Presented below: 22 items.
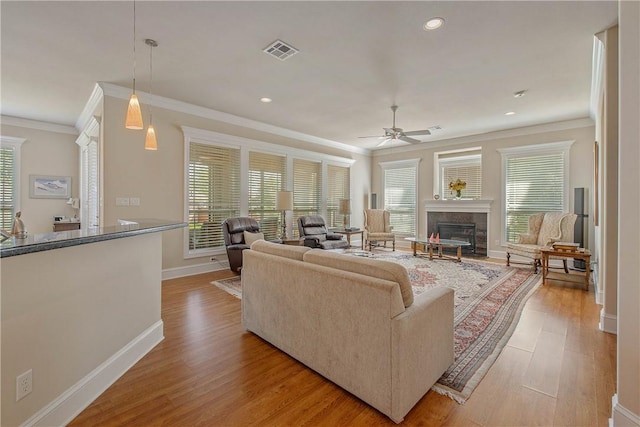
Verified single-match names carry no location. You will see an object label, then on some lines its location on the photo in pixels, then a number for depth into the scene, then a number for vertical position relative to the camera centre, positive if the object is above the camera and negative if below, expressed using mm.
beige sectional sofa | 1585 -699
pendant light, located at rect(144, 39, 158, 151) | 2901 +882
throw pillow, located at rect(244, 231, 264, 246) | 4750 -401
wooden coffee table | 5656 -623
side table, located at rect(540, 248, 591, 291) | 4047 -723
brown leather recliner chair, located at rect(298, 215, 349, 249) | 5965 -484
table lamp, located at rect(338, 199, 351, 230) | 7473 +142
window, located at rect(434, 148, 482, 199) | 6953 +1046
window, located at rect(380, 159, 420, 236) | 7859 +530
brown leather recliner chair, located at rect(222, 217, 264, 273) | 4691 -388
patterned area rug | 2066 -1082
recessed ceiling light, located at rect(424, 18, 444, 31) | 2545 +1689
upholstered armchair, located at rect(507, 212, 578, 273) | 4977 -388
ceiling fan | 4754 +1315
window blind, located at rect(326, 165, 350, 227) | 7574 +595
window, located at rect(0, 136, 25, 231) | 5320 +627
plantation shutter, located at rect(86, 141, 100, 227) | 4521 +427
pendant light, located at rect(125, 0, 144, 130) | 2338 +787
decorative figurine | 1706 -93
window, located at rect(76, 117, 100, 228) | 4465 +678
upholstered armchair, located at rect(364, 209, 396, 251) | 7578 -223
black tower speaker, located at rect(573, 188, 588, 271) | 5176 -119
